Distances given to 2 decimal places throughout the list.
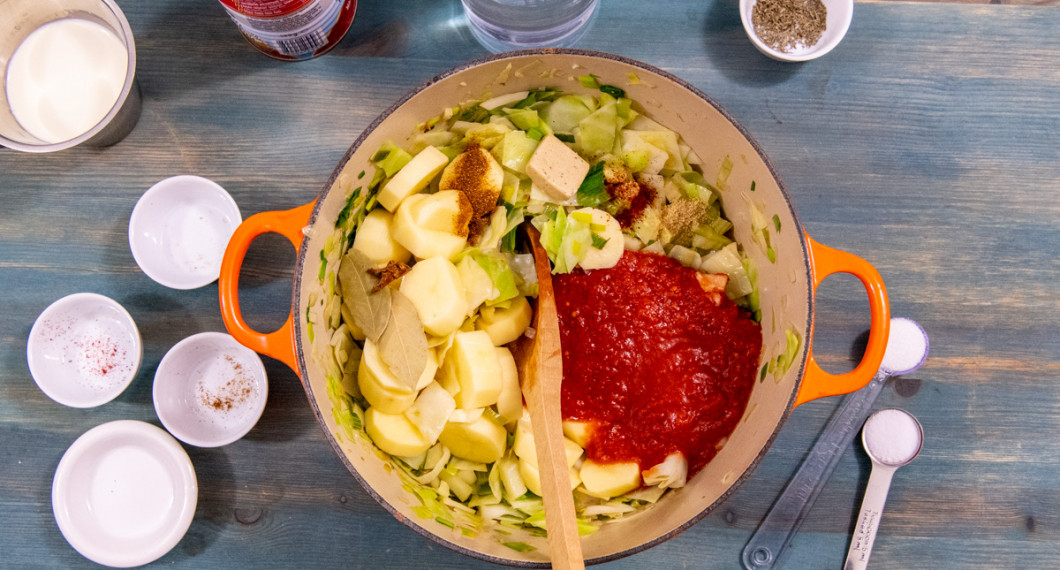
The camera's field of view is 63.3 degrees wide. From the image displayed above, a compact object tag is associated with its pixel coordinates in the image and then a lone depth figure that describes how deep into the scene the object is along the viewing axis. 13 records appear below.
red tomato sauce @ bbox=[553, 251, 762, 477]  0.50
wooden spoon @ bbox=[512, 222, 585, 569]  0.45
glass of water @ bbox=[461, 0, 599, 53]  0.55
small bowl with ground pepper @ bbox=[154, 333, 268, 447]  0.53
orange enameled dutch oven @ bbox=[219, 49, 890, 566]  0.45
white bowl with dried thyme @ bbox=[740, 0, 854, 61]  0.54
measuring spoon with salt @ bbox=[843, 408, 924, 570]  0.54
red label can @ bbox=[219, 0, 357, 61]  0.49
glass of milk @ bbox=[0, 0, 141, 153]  0.53
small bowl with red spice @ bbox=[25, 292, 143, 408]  0.54
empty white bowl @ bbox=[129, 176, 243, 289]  0.54
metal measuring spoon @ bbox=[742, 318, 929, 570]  0.55
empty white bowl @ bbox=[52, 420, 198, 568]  0.53
